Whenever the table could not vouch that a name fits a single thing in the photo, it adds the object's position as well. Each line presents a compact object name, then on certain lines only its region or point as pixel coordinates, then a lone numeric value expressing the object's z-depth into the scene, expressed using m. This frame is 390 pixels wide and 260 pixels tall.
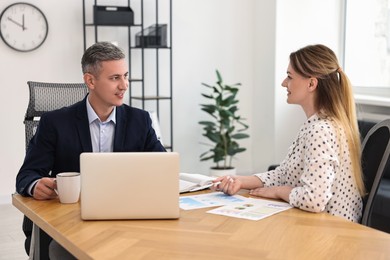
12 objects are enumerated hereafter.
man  2.64
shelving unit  5.92
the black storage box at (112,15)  5.62
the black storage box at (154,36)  5.82
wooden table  1.76
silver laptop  2.08
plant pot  6.27
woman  2.34
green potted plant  6.13
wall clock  5.58
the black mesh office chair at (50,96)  3.25
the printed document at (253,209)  2.17
